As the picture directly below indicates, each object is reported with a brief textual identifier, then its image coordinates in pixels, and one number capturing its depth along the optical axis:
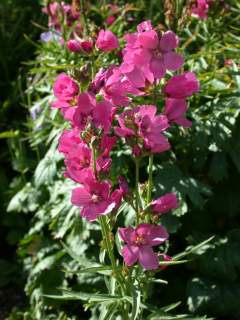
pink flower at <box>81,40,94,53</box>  0.45
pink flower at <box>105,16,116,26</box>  0.81
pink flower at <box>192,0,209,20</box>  0.73
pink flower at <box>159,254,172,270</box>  0.49
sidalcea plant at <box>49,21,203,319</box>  0.41
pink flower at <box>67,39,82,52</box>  0.47
